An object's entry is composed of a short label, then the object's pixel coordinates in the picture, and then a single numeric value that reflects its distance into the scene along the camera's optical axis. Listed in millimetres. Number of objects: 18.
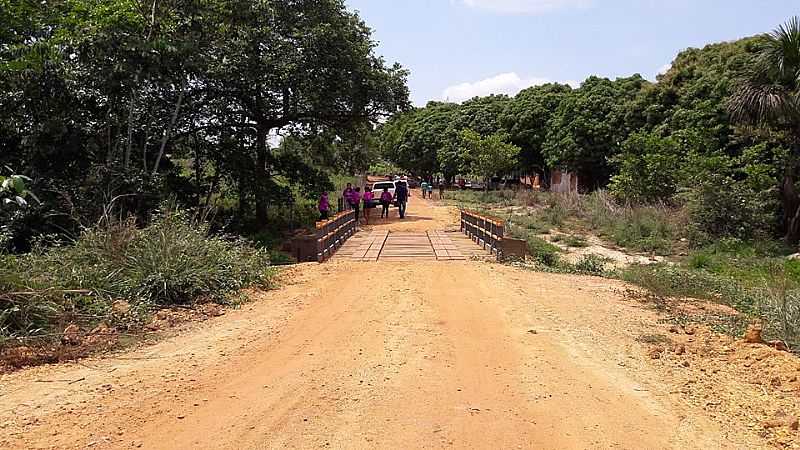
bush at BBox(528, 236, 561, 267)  14656
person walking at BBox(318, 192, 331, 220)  22384
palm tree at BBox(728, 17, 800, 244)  17406
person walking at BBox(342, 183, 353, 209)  24062
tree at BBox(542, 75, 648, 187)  37688
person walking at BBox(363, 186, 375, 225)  26234
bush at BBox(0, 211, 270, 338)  7059
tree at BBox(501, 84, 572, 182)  47000
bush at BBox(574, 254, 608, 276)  13740
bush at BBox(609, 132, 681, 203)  24750
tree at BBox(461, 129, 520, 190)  42969
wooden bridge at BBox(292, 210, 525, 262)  14211
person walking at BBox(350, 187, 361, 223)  23344
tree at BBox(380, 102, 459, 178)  59219
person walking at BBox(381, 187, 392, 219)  26750
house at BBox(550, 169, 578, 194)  43416
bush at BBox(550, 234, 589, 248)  19816
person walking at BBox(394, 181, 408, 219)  27658
